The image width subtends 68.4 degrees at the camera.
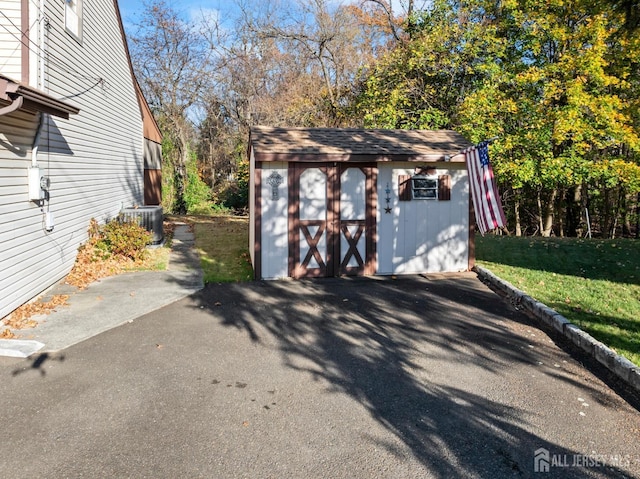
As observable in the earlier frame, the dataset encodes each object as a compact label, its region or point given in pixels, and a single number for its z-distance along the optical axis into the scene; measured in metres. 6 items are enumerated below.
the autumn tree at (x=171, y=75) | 23.53
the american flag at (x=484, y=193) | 7.51
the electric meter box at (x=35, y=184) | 7.12
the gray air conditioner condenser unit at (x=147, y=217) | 11.88
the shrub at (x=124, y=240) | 9.96
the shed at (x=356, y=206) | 8.77
